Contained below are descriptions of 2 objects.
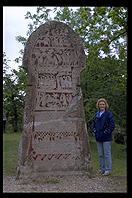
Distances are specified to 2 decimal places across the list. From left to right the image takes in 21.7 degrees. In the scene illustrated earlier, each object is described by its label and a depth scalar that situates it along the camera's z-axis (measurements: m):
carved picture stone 6.91
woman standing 6.99
